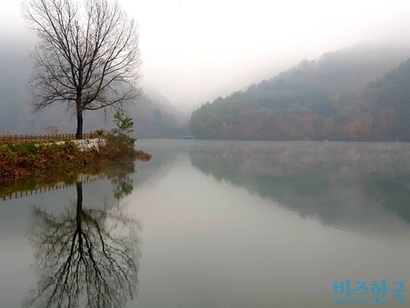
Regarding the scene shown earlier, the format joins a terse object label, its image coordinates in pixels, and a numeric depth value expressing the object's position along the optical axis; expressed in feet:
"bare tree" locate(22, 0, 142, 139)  80.33
